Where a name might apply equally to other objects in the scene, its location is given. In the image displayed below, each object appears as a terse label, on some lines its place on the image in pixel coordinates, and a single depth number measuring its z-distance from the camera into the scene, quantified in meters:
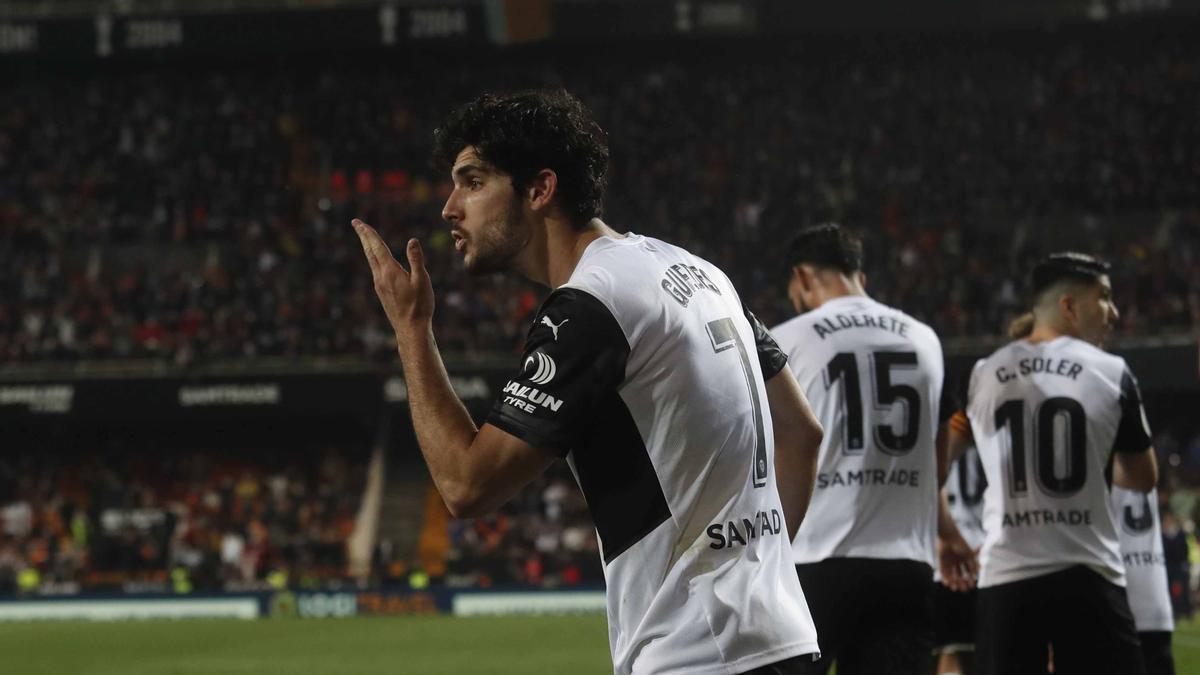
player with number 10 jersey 10.51
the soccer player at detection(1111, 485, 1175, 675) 13.60
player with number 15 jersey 10.17
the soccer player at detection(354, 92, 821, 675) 5.52
